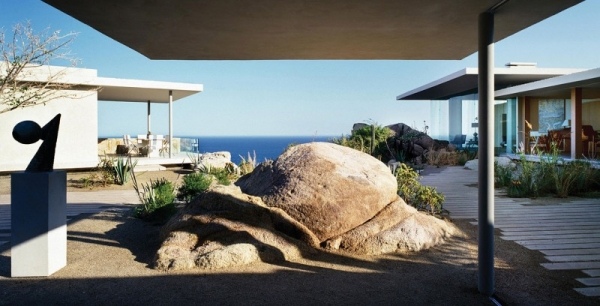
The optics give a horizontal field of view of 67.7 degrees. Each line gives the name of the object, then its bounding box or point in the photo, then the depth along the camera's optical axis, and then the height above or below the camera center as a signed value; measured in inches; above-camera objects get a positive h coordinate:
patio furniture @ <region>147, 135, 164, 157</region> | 732.0 +12.1
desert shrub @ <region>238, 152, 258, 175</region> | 531.7 -15.3
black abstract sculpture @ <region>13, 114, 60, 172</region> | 190.4 +6.1
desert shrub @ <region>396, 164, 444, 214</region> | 287.3 -27.6
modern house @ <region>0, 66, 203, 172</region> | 578.6 +46.2
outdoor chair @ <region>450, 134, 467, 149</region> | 805.9 +23.3
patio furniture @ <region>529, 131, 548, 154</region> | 658.5 +19.5
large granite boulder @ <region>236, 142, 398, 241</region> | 219.3 -18.4
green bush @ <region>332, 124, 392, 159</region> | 668.7 +22.1
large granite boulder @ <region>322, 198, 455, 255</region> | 214.2 -40.7
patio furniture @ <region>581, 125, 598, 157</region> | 586.9 +20.2
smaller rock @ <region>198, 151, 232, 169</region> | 639.1 -10.2
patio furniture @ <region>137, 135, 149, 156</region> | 729.0 +8.4
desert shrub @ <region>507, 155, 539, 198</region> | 365.4 -26.3
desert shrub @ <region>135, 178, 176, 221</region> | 294.0 -35.6
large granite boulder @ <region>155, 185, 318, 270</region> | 193.5 -38.9
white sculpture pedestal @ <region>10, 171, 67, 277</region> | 182.9 -29.7
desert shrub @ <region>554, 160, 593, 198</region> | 361.7 -21.9
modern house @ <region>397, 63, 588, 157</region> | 698.8 +76.5
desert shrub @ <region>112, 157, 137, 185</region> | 533.0 -23.7
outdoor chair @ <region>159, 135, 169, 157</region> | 750.5 +7.1
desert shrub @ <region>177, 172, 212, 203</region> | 313.4 -24.4
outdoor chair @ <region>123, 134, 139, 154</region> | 740.5 +11.8
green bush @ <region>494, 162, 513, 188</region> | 411.5 -21.7
